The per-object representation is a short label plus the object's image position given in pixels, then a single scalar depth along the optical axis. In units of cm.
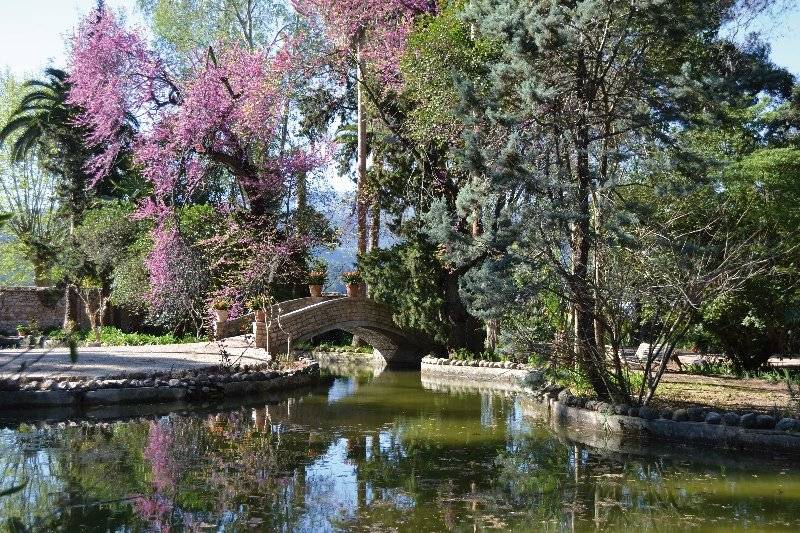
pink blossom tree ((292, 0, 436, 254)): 2031
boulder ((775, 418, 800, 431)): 999
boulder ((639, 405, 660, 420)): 1113
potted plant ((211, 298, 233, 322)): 2070
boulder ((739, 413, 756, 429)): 1041
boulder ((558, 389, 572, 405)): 1273
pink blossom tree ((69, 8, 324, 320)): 2128
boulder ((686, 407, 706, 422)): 1087
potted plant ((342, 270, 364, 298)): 2195
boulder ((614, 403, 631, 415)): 1140
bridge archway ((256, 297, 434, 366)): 1859
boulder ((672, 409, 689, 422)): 1092
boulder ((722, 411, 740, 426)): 1052
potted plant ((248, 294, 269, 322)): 1995
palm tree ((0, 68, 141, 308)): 2809
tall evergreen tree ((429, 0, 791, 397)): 1127
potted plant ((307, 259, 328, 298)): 2172
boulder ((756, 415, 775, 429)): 1032
